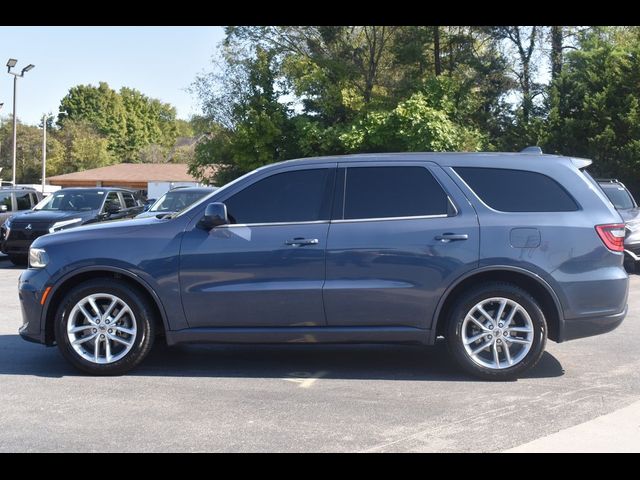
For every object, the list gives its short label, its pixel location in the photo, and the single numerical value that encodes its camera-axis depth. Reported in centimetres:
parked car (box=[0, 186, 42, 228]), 1784
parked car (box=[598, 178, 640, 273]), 1377
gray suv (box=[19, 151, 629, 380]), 612
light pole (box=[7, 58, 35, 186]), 3569
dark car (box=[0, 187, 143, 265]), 1534
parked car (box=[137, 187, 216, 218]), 1448
